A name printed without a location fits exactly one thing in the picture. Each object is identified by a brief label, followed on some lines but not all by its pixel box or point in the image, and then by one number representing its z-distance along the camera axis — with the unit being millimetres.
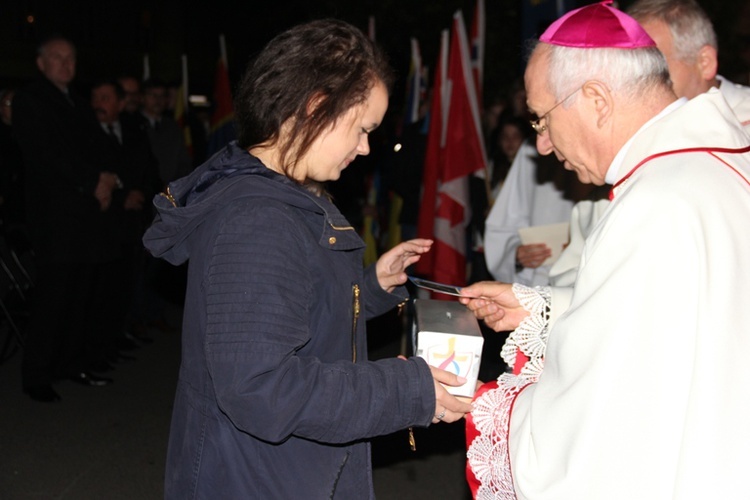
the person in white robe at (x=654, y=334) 1683
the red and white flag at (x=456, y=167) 6395
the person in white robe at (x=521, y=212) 4523
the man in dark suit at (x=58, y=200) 5594
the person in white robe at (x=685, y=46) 3211
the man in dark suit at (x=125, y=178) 6367
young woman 1699
